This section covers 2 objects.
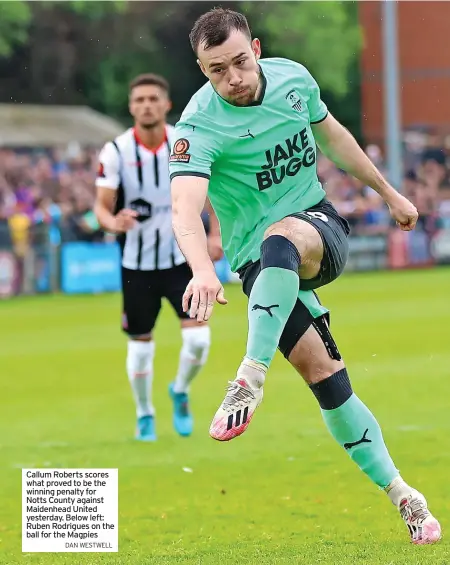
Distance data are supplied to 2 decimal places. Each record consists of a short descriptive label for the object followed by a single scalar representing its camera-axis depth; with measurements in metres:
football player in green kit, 8.16
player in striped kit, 14.35
